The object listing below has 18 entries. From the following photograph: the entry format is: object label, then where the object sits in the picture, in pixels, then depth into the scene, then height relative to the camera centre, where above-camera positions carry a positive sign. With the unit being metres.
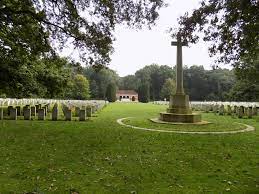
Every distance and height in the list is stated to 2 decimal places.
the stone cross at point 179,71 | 21.70 +2.07
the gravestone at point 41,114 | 19.22 -0.78
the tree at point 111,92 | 79.76 +2.30
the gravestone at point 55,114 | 19.20 -0.77
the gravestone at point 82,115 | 18.99 -0.81
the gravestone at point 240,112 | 24.61 -0.73
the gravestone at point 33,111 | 22.06 -0.70
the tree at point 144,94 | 87.98 +2.07
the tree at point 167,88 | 87.91 +3.76
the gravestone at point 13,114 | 19.09 -0.79
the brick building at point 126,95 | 105.10 +2.11
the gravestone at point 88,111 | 22.73 -0.72
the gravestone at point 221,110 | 27.74 -0.66
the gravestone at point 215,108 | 31.63 -0.56
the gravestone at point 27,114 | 19.33 -0.79
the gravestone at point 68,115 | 19.00 -0.82
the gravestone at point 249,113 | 24.44 -0.79
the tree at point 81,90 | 72.62 +2.50
